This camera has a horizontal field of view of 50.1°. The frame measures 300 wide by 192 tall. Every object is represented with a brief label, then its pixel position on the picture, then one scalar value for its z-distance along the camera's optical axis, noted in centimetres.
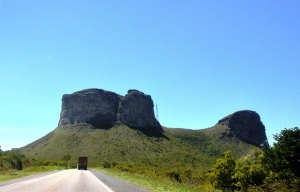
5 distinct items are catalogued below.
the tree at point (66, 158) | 9654
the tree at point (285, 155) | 4259
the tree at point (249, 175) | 3828
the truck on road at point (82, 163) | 7050
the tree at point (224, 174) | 4241
